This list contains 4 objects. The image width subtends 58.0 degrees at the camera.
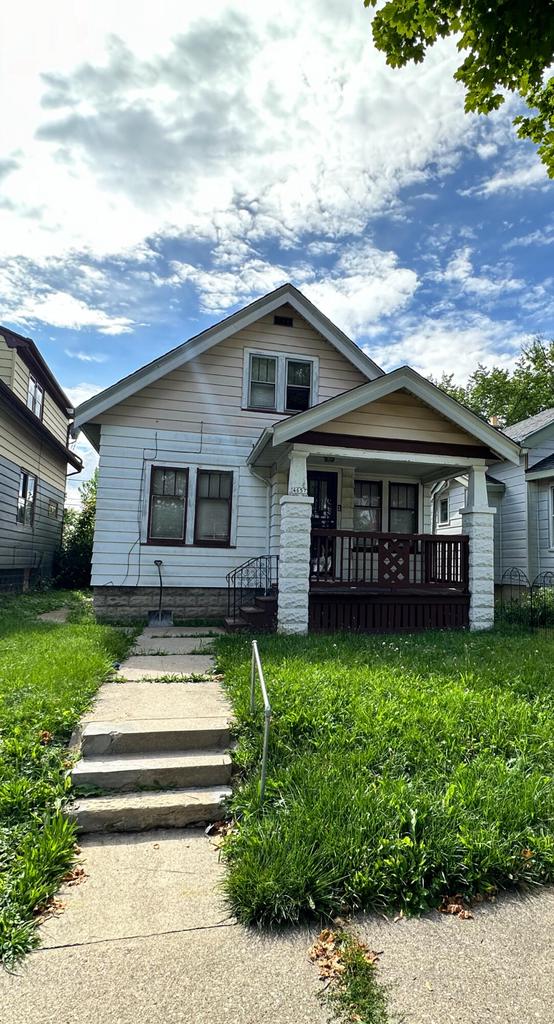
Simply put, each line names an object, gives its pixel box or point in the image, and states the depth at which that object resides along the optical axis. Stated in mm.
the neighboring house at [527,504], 12812
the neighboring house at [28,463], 13352
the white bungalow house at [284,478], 8281
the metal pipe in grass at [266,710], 3064
